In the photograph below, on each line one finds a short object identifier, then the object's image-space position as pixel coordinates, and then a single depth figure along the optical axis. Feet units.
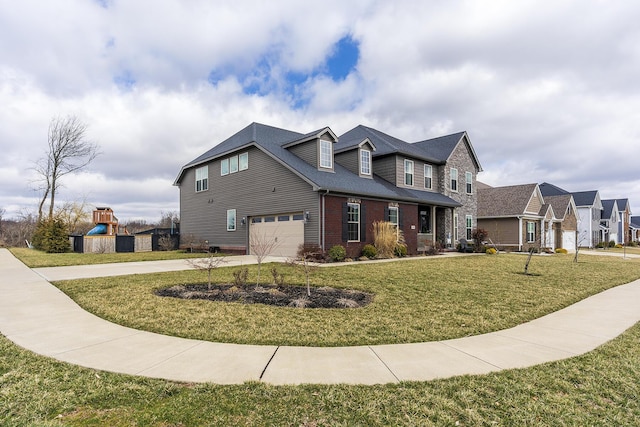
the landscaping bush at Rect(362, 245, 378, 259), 54.39
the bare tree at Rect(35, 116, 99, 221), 103.81
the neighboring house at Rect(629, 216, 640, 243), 192.89
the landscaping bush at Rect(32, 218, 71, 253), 71.51
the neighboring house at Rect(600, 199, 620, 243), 150.41
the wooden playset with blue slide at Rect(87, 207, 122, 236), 82.94
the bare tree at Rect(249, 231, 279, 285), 58.95
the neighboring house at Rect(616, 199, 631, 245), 163.12
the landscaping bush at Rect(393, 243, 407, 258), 58.70
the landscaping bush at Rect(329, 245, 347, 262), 49.70
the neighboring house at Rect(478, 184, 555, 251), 88.38
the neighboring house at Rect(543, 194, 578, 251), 106.32
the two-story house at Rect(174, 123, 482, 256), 53.21
